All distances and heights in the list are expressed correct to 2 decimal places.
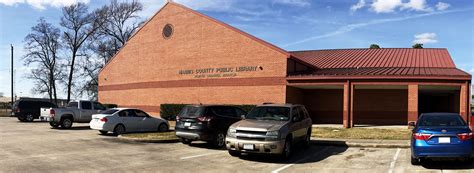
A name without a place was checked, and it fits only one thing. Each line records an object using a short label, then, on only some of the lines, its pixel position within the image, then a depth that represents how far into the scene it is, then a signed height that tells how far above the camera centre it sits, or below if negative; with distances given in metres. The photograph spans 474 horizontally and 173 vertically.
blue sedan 10.55 -1.29
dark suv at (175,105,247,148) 15.48 -1.31
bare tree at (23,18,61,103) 58.88 +3.36
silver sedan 20.31 -1.73
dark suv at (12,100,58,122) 32.16 -1.78
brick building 27.25 +0.83
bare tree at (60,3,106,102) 60.59 +7.65
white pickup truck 24.69 -1.63
